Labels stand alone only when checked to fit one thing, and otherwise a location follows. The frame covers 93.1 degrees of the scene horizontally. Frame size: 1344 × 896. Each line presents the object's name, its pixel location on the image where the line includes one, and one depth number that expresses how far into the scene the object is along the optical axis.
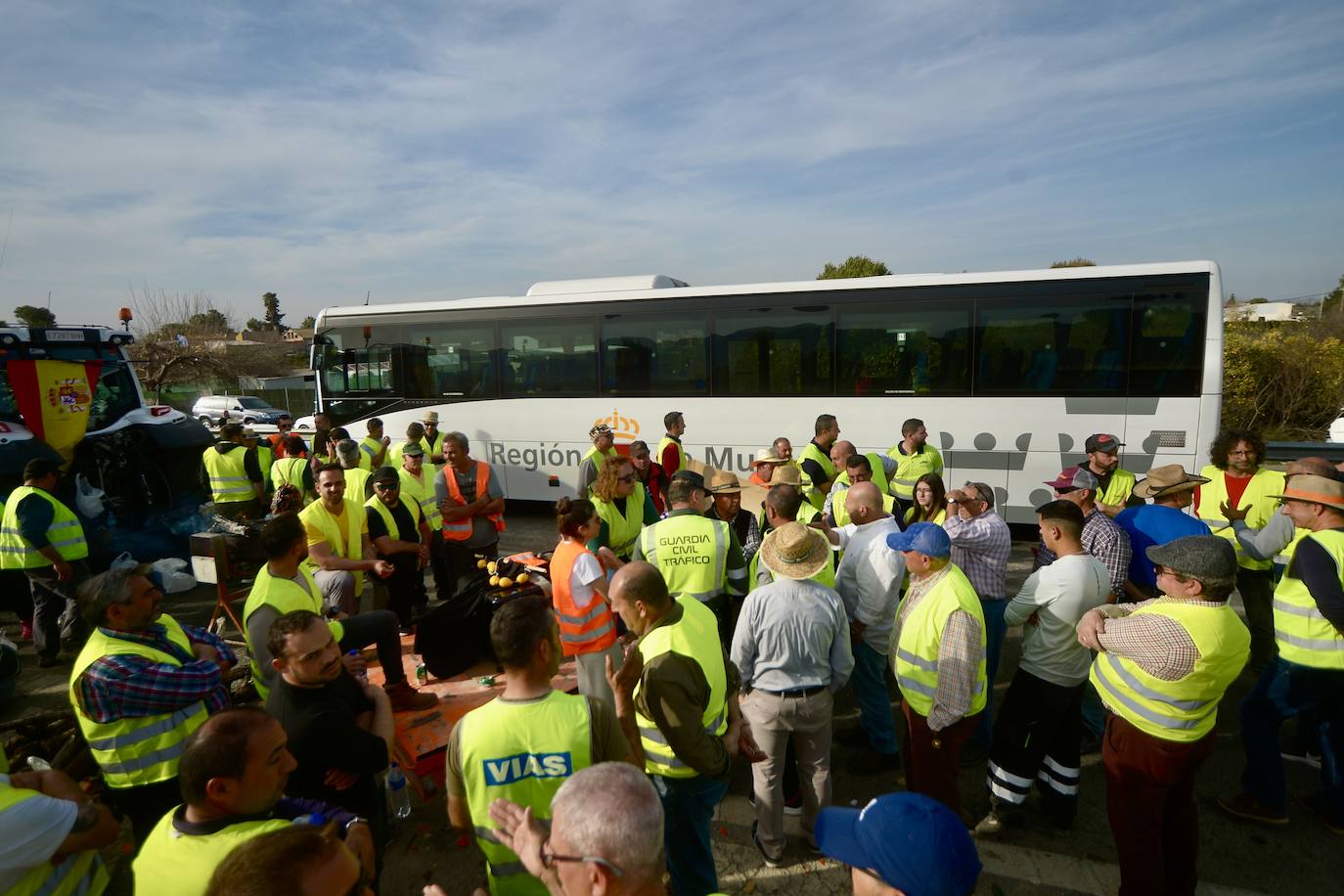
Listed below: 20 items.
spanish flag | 7.71
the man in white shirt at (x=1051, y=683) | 3.37
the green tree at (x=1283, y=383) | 14.98
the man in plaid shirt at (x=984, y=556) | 4.21
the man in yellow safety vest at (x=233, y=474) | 7.68
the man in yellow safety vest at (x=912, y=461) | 6.80
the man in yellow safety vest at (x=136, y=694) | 2.65
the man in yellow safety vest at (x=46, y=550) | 5.45
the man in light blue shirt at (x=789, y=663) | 3.14
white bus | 7.96
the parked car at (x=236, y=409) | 25.55
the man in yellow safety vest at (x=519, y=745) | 2.08
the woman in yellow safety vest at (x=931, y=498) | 4.98
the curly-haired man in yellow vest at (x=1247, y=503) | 4.78
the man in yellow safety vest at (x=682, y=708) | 2.55
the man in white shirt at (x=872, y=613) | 4.14
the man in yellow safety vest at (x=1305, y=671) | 3.42
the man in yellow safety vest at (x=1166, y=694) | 2.62
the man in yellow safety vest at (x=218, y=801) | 1.74
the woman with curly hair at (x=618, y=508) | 5.14
